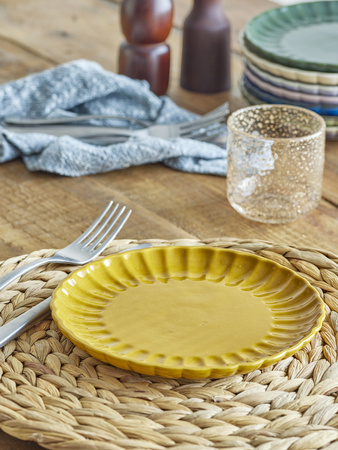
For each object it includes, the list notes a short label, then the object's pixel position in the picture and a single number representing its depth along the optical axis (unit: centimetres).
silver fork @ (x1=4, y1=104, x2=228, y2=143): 113
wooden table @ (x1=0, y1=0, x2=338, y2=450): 99
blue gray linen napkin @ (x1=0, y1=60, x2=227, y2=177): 110
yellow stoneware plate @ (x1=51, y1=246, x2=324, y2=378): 76
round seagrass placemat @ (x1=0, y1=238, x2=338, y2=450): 72
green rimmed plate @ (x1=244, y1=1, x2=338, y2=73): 116
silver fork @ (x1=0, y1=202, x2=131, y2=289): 86
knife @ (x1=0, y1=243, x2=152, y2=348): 80
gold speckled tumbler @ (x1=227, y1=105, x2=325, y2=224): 99
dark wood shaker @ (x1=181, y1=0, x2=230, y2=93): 126
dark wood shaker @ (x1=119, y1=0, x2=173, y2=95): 123
